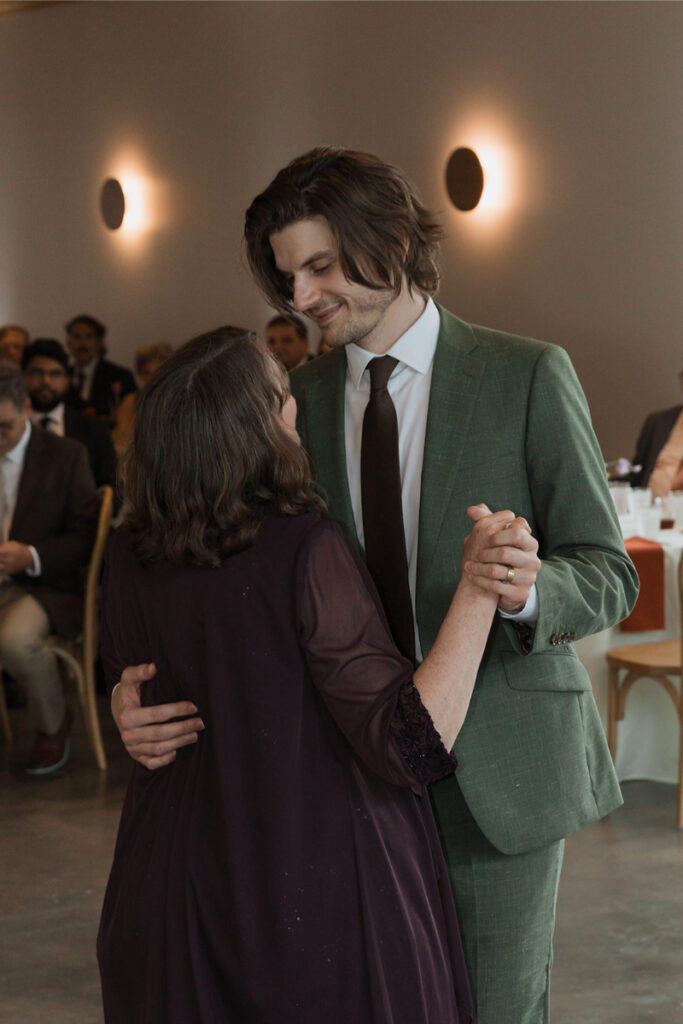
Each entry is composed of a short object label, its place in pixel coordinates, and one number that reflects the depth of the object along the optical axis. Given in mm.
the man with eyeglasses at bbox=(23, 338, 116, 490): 6199
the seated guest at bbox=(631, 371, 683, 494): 6043
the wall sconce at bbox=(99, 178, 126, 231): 9281
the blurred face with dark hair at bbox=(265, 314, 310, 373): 6766
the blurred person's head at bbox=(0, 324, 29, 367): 8133
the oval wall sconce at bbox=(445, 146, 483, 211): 7359
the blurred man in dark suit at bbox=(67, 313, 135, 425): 8398
